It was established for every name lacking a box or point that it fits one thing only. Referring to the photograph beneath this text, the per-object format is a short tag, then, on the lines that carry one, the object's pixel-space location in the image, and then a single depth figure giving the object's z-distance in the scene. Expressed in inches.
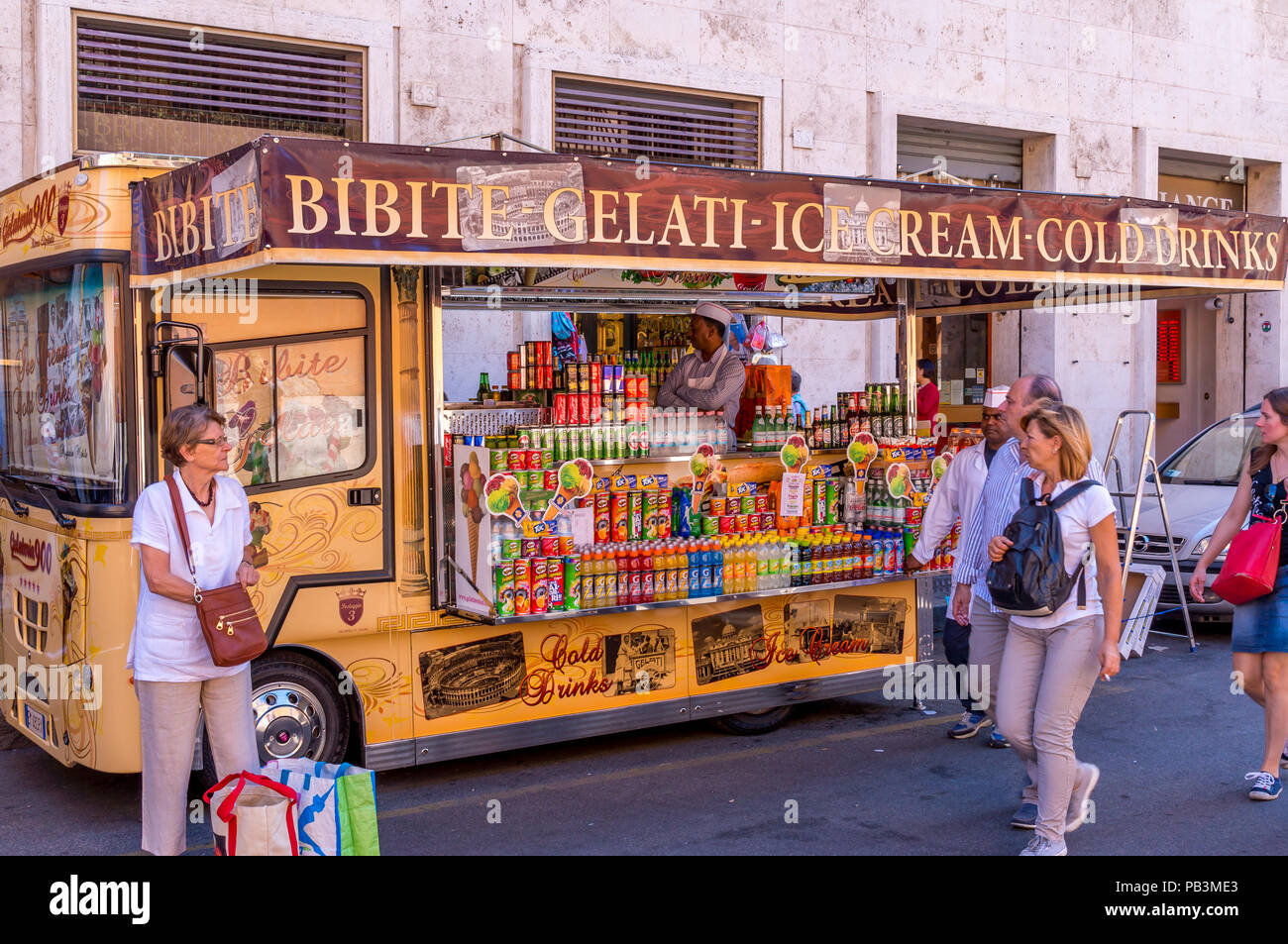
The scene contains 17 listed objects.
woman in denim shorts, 236.1
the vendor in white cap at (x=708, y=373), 297.1
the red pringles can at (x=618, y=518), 264.8
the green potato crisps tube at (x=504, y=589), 239.9
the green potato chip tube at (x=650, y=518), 267.9
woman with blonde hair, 200.4
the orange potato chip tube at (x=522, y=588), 242.8
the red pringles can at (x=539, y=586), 245.4
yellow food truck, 219.8
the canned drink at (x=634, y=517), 266.5
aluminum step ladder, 350.6
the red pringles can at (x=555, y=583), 247.9
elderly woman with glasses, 183.6
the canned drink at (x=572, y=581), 250.2
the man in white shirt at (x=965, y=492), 261.1
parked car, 387.5
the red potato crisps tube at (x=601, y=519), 263.3
